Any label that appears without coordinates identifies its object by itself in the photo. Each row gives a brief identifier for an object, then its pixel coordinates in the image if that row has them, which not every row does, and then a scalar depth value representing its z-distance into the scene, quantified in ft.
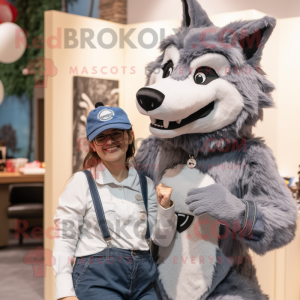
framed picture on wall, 9.16
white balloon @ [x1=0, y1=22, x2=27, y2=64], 11.28
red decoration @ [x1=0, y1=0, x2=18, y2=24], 12.65
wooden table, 15.24
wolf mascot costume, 4.54
